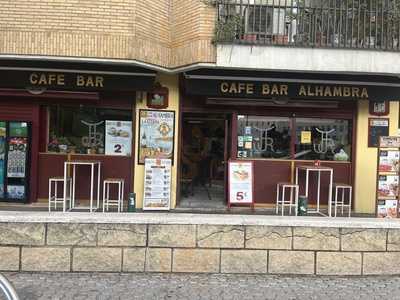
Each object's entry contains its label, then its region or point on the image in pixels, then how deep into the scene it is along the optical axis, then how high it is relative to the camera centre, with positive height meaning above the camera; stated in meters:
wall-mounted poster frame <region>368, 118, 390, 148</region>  13.34 +0.38
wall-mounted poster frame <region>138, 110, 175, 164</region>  12.88 +0.02
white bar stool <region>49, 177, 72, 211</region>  12.05 -1.37
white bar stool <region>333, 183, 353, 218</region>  12.49 -1.25
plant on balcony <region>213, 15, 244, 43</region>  11.17 +2.23
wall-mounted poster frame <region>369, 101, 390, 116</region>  13.30 +0.84
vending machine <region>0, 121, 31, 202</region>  12.71 -0.59
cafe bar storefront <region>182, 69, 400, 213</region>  13.08 +0.18
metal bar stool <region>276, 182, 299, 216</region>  12.38 -1.31
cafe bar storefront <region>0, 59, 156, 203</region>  12.03 +0.31
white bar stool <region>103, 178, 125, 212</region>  12.09 -1.35
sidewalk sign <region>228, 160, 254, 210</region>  12.41 -1.03
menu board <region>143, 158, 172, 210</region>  12.51 -1.10
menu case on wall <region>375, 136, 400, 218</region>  11.31 -0.72
